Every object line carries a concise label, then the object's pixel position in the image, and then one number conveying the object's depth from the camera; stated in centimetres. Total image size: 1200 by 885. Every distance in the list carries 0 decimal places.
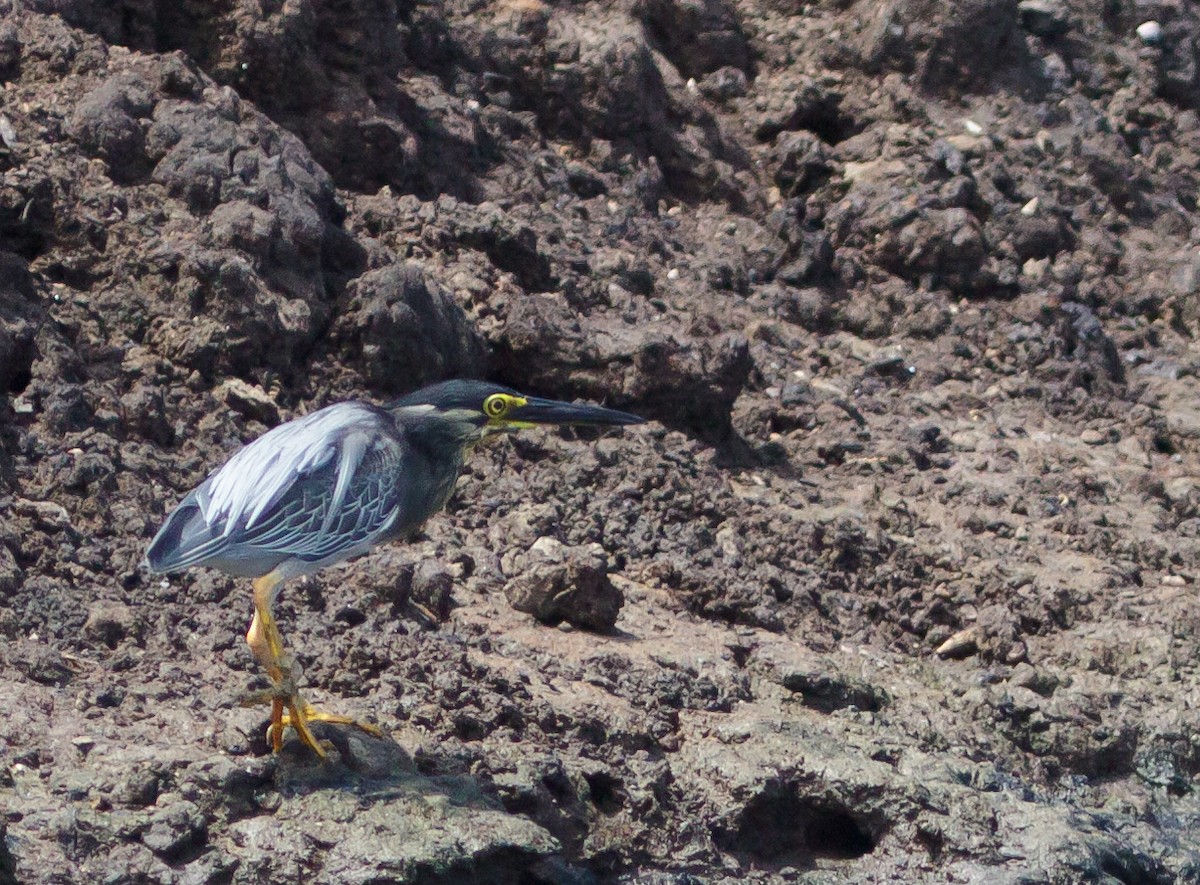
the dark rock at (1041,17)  2437
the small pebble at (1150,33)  2577
